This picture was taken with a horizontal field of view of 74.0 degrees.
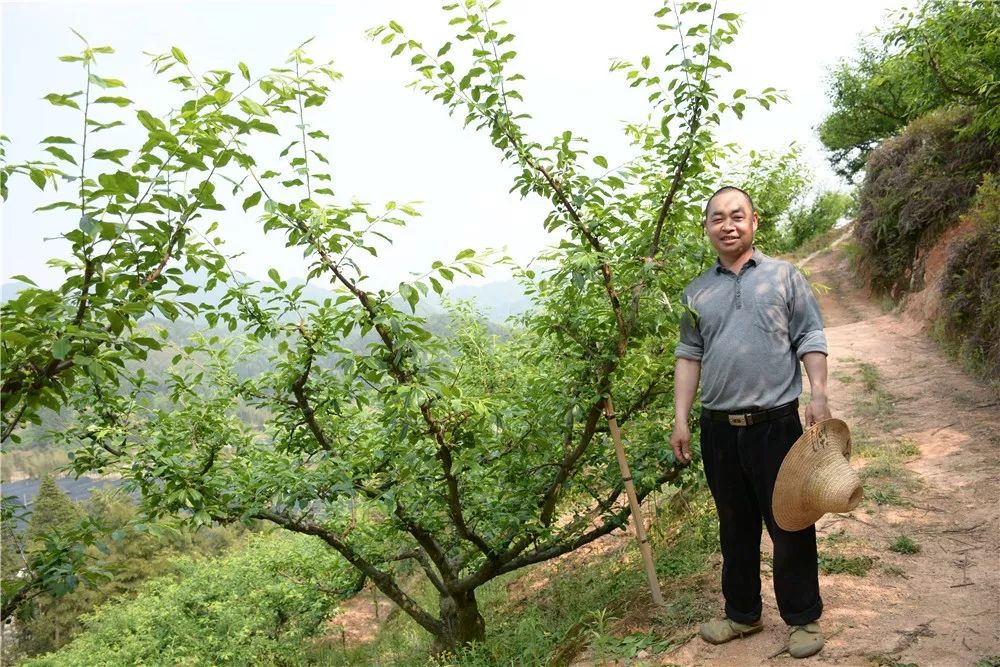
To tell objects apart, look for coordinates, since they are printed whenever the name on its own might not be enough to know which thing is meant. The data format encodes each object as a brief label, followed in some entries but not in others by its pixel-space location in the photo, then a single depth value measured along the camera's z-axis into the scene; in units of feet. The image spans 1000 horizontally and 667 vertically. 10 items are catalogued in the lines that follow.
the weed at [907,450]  20.16
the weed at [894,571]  12.96
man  10.25
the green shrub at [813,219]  90.27
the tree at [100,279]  6.18
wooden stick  13.26
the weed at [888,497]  16.71
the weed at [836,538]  14.72
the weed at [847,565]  13.14
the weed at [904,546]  13.96
